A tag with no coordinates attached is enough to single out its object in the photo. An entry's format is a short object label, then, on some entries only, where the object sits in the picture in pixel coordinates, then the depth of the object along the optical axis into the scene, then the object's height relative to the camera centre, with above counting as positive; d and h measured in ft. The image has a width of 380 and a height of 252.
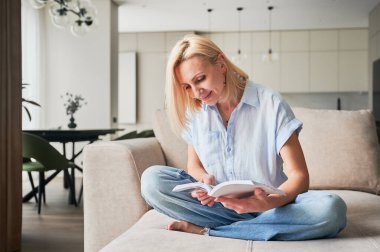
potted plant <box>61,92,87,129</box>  16.11 +0.40
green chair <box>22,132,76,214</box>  10.95 -0.84
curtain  20.51 +2.95
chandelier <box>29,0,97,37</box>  13.67 +3.35
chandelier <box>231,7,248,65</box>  27.08 +4.00
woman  4.30 -0.36
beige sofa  4.13 -0.89
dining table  13.30 -0.45
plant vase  16.07 -0.20
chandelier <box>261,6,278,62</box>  25.90 +3.94
